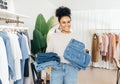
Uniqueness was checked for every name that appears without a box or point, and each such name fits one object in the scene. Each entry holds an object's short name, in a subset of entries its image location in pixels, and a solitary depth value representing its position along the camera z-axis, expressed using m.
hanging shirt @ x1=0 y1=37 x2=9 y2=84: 1.84
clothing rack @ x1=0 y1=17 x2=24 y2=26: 2.76
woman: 2.12
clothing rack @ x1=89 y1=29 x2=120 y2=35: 6.00
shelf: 2.30
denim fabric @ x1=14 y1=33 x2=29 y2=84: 2.46
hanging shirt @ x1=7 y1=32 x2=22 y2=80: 2.19
